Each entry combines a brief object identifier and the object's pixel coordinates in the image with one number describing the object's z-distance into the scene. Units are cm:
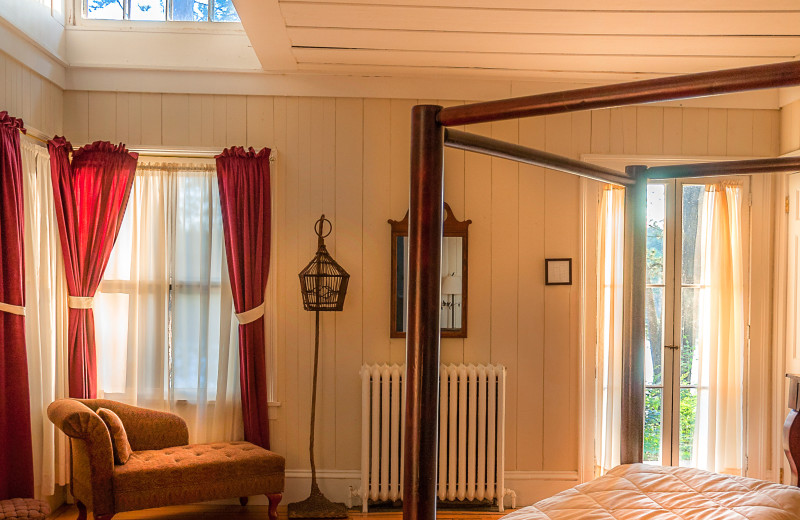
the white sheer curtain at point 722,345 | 476
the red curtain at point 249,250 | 458
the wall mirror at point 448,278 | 471
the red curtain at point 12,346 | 372
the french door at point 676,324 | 477
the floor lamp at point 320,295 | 442
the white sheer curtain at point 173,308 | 466
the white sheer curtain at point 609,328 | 478
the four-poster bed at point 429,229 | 156
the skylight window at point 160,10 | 473
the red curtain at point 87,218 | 442
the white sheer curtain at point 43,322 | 403
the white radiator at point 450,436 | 457
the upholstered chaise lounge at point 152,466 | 375
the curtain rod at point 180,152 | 470
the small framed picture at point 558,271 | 478
